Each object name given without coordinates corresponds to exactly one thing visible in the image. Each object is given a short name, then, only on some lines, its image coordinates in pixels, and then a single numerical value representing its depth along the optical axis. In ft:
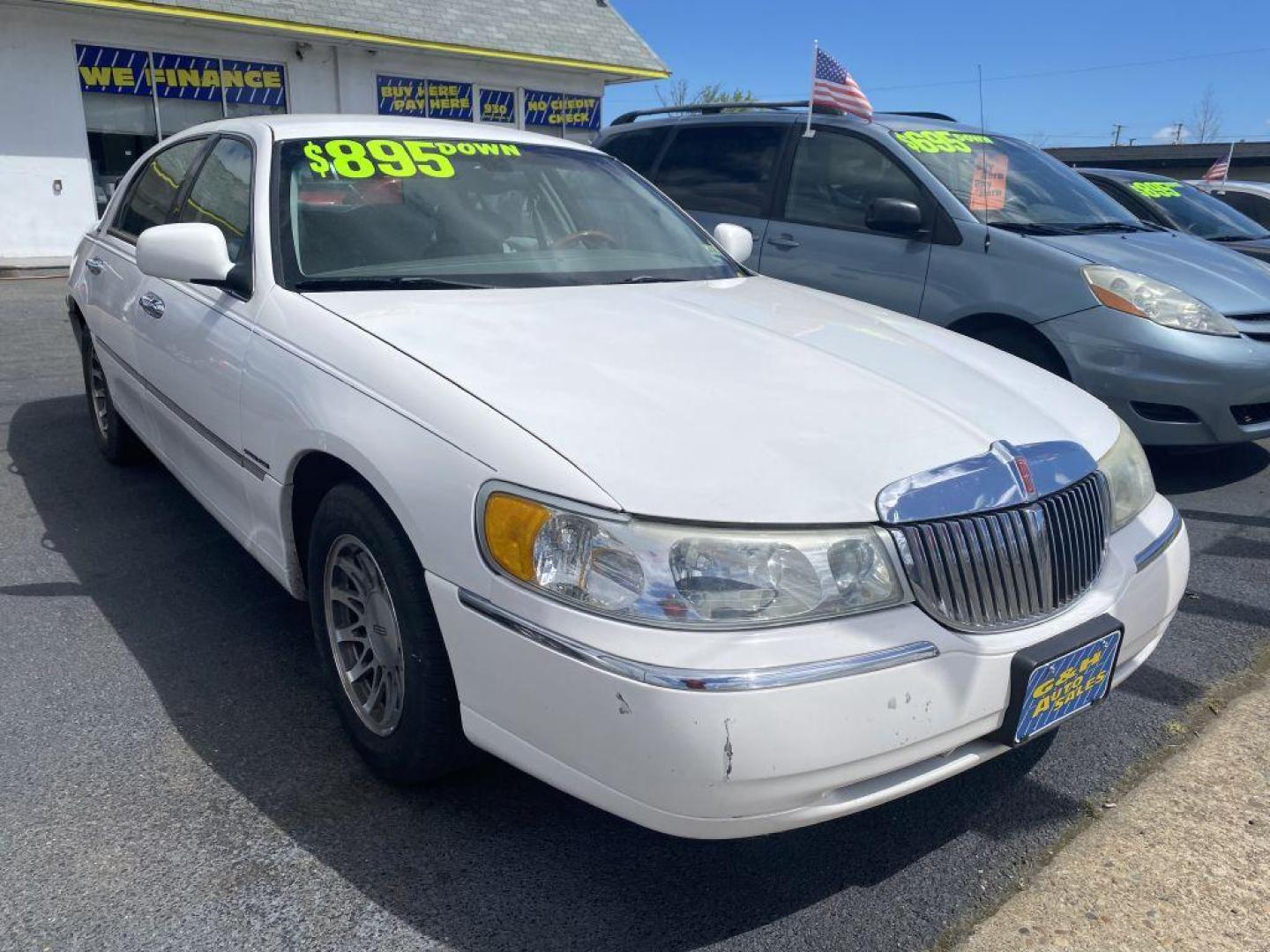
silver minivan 15.99
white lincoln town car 6.32
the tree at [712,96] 152.05
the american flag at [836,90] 19.17
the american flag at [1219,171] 41.88
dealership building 44.88
